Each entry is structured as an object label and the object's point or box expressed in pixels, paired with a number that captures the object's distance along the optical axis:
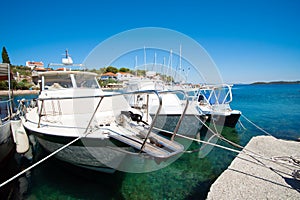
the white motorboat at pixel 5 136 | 5.31
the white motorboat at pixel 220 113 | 10.49
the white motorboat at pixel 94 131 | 3.27
